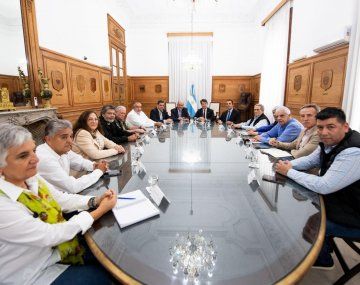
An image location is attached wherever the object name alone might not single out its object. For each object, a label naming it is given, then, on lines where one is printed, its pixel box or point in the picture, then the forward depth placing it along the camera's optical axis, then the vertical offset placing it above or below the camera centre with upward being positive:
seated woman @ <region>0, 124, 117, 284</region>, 0.89 -0.51
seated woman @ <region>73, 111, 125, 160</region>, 2.19 -0.41
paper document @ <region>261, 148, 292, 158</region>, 2.24 -0.52
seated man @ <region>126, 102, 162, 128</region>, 4.57 -0.45
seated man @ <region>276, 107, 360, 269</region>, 1.32 -0.44
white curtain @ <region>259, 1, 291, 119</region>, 5.09 +0.92
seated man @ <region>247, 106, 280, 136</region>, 3.87 -0.49
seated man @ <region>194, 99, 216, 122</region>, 6.18 -0.36
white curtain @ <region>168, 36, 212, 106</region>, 7.65 +0.93
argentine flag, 7.88 -0.10
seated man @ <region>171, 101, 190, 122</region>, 5.99 -0.34
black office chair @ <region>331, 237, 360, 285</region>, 1.46 -1.09
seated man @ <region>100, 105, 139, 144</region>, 3.01 -0.40
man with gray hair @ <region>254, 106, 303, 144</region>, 2.75 -0.36
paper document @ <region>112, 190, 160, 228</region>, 1.04 -0.53
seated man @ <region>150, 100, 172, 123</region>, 5.85 -0.37
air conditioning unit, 3.06 +0.75
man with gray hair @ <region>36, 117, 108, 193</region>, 1.41 -0.39
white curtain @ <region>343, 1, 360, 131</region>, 2.83 +0.26
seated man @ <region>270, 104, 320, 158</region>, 2.04 -0.32
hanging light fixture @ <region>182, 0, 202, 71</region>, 5.99 +0.96
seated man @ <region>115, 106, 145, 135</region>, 3.63 -0.32
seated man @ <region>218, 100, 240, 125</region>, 5.74 -0.36
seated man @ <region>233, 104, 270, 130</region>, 4.32 -0.38
